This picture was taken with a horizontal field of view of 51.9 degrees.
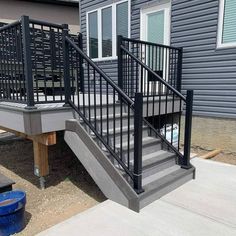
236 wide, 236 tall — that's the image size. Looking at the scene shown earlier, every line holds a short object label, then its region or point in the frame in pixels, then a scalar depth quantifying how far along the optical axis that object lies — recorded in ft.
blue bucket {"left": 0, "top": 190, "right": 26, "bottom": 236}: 7.09
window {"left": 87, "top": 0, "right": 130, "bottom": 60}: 20.24
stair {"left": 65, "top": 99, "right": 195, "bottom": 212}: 8.42
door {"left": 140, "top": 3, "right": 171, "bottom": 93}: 17.10
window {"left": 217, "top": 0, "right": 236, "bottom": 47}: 13.80
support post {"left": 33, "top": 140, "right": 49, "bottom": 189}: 10.49
